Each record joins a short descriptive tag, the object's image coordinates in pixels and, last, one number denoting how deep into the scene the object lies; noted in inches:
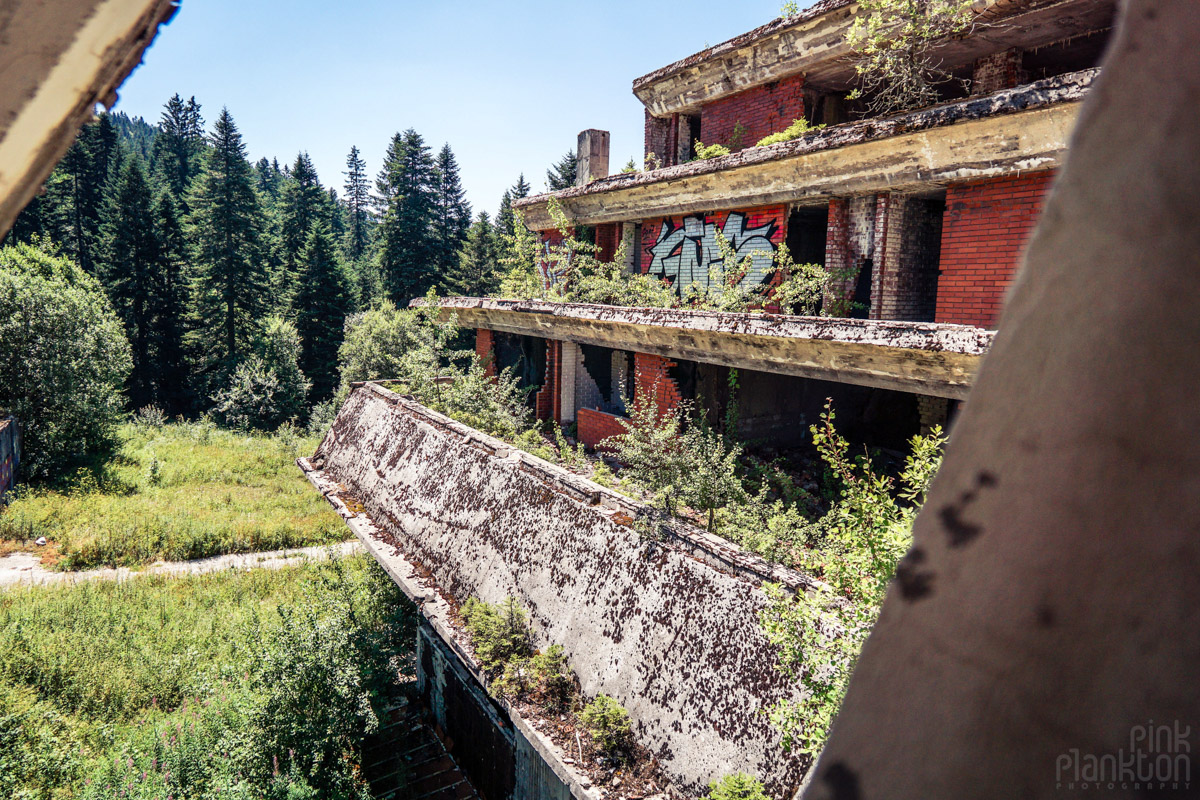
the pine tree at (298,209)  1895.9
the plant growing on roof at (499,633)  213.0
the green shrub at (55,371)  834.8
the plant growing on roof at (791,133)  468.1
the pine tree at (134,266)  1464.1
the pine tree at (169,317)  1507.1
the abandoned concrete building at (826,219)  298.4
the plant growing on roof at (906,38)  368.8
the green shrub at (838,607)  132.8
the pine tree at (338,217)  2811.8
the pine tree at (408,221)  1854.1
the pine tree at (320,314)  1579.7
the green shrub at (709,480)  272.4
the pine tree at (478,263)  1861.5
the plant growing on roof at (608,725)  171.2
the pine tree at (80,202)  1565.0
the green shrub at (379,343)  1229.7
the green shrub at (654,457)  283.0
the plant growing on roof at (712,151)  542.9
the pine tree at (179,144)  2187.5
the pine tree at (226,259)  1539.1
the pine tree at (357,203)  2859.3
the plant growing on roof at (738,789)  137.1
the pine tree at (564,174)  1867.0
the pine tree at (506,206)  1912.0
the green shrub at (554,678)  192.5
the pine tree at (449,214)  1962.4
